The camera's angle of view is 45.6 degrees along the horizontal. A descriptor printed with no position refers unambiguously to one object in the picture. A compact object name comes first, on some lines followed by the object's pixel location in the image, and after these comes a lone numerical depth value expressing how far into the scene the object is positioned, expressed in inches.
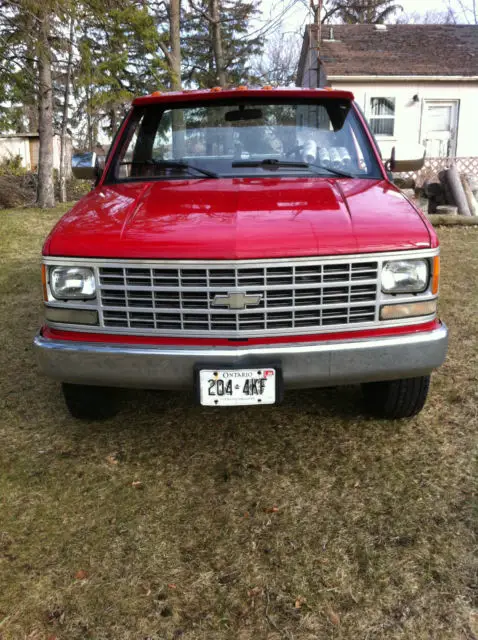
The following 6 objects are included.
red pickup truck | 99.9
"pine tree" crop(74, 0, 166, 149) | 505.4
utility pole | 812.4
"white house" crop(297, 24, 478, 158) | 739.4
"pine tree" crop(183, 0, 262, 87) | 1000.7
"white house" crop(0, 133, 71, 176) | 1095.0
